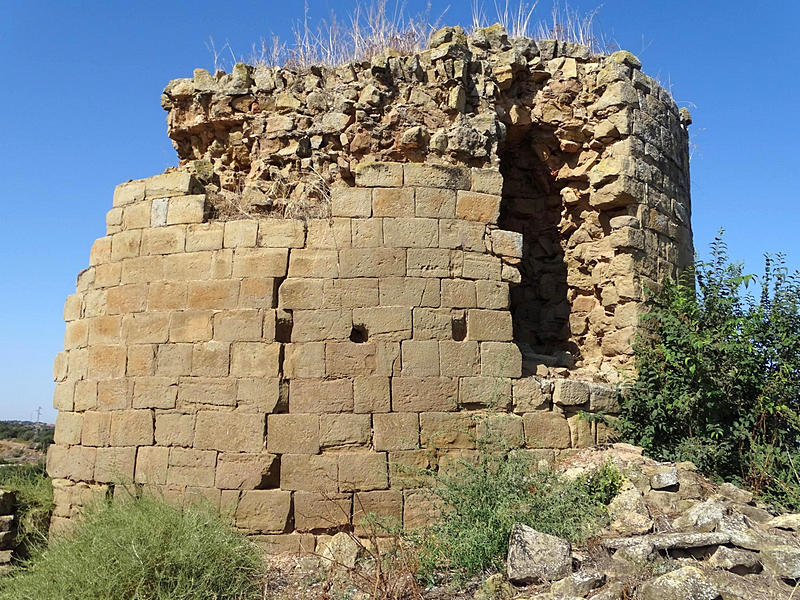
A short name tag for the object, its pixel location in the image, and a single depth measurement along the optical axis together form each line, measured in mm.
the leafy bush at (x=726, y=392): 6406
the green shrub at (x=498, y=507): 4816
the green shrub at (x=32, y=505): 6559
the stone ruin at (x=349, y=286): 5828
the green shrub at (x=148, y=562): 4656
